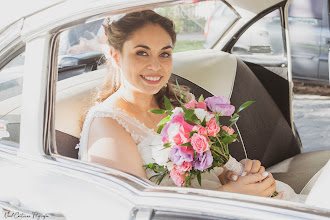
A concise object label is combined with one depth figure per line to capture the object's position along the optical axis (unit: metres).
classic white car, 1.23
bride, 1.79
